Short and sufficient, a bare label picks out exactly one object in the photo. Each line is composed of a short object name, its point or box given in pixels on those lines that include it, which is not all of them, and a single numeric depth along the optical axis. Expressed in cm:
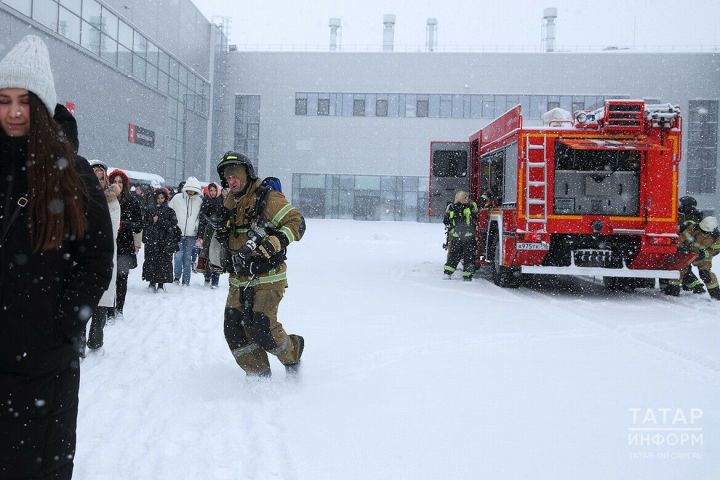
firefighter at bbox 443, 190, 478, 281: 1178
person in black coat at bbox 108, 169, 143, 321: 650
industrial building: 3725
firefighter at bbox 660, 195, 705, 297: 990
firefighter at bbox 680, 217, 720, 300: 951
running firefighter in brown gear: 432
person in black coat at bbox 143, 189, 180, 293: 902
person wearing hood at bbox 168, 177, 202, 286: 1001
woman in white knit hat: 190
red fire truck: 927
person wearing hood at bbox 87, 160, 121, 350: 521
